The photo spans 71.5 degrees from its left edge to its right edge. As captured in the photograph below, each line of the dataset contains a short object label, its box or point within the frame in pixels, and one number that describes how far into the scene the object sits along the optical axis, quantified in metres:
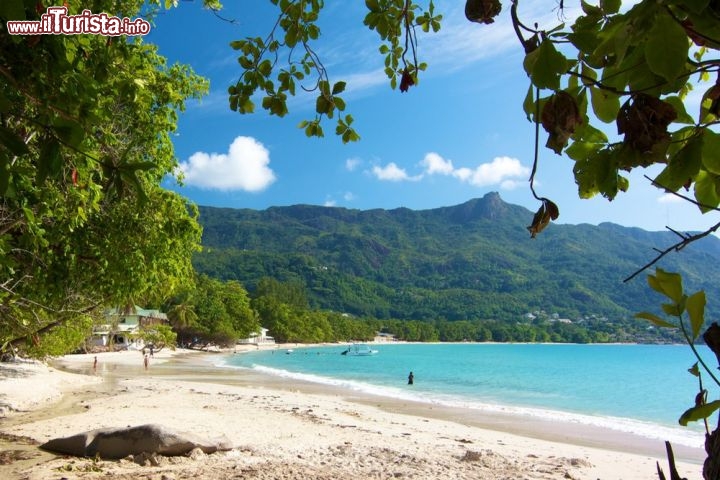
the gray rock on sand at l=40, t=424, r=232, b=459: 6.53
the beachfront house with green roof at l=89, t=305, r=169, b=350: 47.56
